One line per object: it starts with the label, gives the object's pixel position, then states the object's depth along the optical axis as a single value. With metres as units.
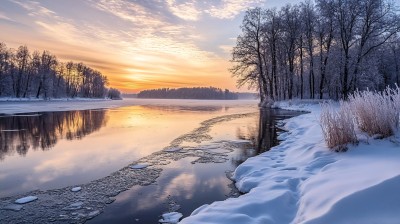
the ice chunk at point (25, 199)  4.79
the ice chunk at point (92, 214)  4.24
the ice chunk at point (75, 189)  5.36
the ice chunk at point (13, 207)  4.50
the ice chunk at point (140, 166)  7.01
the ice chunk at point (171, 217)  4.02
